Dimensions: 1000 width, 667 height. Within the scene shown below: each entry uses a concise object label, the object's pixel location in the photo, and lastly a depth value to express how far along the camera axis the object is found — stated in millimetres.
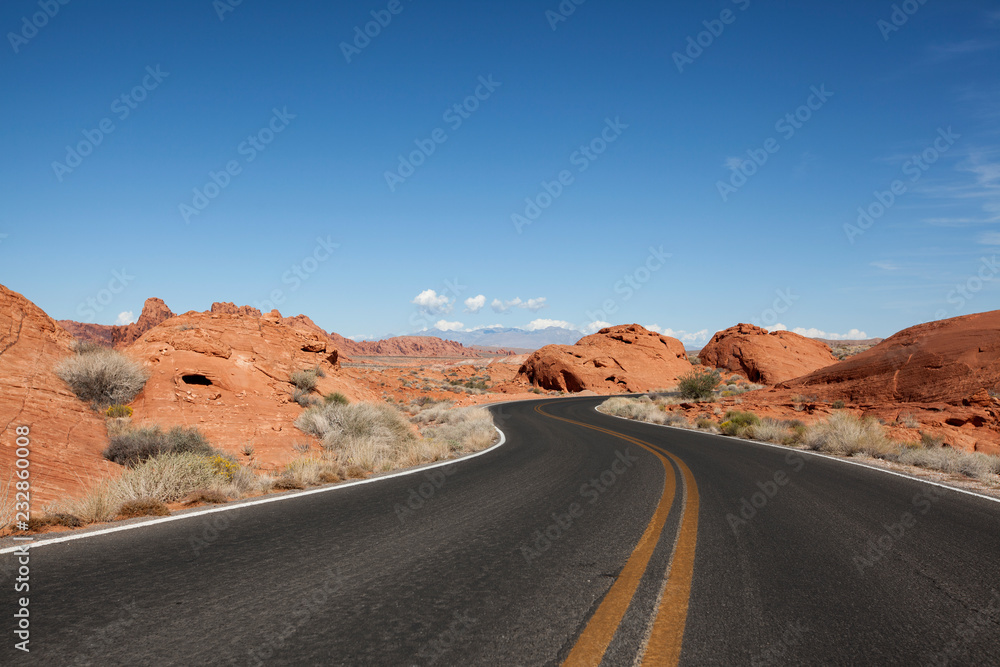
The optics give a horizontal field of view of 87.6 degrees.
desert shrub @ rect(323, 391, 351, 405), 17453
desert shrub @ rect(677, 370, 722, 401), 37219
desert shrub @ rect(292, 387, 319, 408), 16656
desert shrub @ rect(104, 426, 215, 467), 9406
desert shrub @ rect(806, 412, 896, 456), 13781
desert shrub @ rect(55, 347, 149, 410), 11484
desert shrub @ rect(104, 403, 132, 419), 11344
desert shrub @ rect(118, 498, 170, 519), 5859
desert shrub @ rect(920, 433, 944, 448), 14494
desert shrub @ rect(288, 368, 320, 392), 17562
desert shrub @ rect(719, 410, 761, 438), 18734
